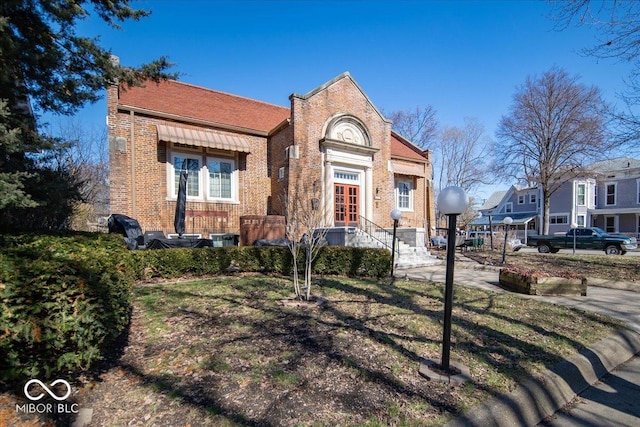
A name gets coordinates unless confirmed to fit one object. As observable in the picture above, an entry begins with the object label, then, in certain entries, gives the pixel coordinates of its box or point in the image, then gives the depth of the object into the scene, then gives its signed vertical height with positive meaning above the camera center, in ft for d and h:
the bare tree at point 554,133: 80.74 +22.18
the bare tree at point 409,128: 115.55 +32.53
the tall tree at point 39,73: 15.89 +8.37
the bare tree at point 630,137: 33.60 +8.72
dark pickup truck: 61.41 -6.06
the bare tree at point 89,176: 20.02 +4.41
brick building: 39.45 +8.20
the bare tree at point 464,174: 116.26 +14.85
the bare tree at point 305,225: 19.39 -1.06
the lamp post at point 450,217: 10.20 -0.18
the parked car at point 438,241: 60.91 -5.99
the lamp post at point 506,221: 39.63 -1.14
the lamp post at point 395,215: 28.91 -0.35
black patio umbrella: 36.47 +0.54
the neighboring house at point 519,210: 121.60 +1.09
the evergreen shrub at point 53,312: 7.90 -2.92
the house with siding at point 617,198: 100.27 +5.50
